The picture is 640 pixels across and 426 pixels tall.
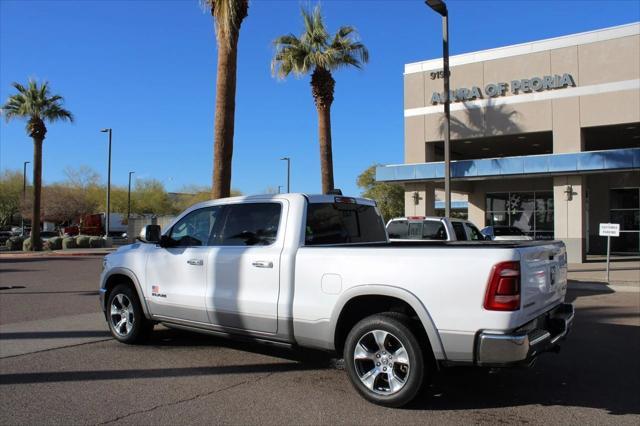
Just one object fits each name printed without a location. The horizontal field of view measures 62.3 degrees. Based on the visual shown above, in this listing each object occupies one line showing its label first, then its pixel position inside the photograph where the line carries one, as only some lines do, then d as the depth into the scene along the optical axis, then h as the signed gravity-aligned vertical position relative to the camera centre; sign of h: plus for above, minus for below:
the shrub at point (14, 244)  35.66 -1.17
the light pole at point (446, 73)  15.19 +4.77
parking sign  15.49 +0.05
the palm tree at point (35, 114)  32.56 +7.06
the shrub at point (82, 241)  35.09 -0.92
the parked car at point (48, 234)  54.38 -0.73
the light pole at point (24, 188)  57.62 +4.21
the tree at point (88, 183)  67.83 +5.68
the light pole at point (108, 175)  36.19 +3.64
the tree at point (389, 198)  52.53 +3.19
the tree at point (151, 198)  70.81 +4.00
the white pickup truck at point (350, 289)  4.35 -0.57
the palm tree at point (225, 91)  12.68 +3.36
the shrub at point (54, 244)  34.12 -1.10
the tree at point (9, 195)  61.72 +3.74
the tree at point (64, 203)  61.50 +2.82
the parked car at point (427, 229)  11.81 +0.03
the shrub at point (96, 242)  36.19 -1.01
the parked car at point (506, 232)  24.58 -0.05
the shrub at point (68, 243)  35.03 -1.05
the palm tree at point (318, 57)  20.64 +6.73
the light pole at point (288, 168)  46.09 +5.33
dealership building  23.67 +4.97
